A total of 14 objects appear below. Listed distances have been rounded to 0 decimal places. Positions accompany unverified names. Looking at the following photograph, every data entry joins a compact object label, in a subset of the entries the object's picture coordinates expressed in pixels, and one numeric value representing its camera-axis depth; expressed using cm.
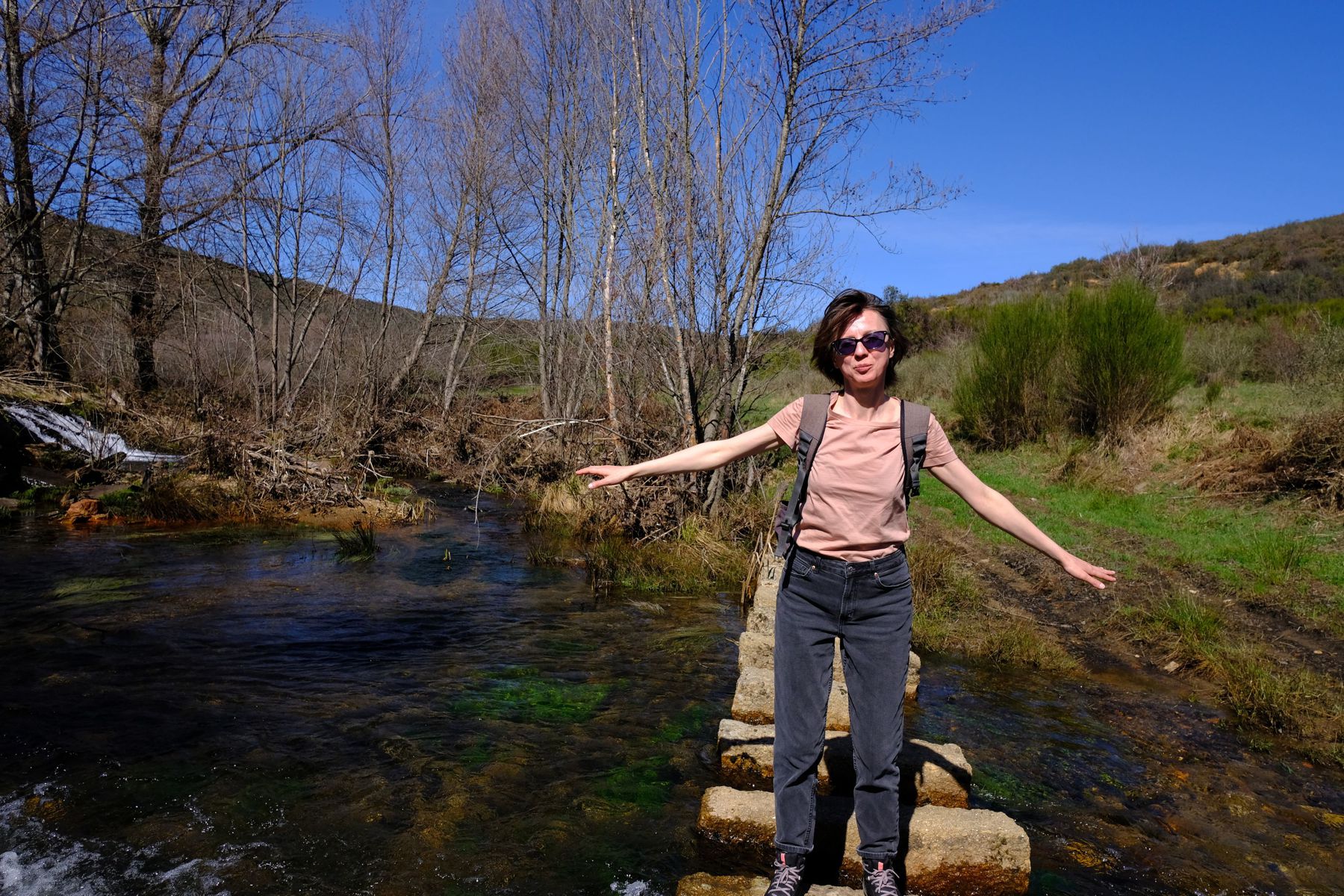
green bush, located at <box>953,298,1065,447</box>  1702
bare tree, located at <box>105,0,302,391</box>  1443
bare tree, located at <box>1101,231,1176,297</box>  1830
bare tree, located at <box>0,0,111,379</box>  1240
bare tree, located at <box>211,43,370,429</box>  1659
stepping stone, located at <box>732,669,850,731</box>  470
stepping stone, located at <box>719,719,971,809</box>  387
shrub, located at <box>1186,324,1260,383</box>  2056
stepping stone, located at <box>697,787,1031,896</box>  329
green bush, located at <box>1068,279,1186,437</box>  1509
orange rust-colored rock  1093
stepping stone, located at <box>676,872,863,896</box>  308
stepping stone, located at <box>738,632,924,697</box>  551
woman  279
